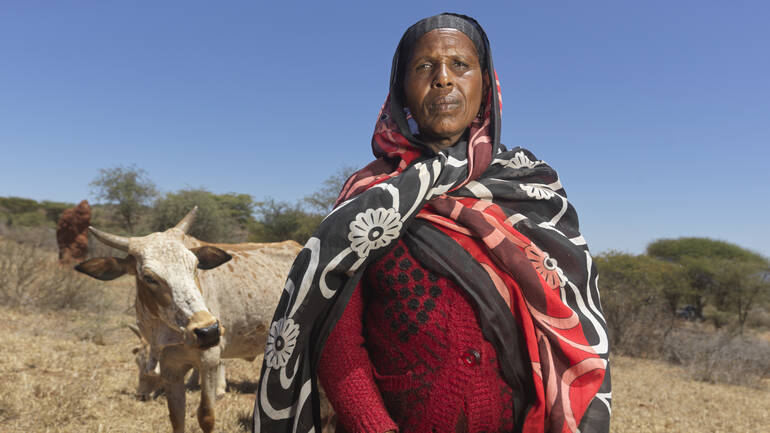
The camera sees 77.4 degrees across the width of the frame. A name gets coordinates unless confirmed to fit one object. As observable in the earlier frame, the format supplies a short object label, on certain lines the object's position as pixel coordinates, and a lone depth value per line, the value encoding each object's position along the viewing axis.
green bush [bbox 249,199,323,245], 22.33
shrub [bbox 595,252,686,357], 11.59
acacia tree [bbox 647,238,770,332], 16.67
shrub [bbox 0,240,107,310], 9.54
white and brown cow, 3.23
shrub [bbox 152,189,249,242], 21.00
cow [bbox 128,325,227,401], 5.10
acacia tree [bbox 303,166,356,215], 21.31
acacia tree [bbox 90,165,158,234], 28.28
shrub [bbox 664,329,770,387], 9.05
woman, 1.36
